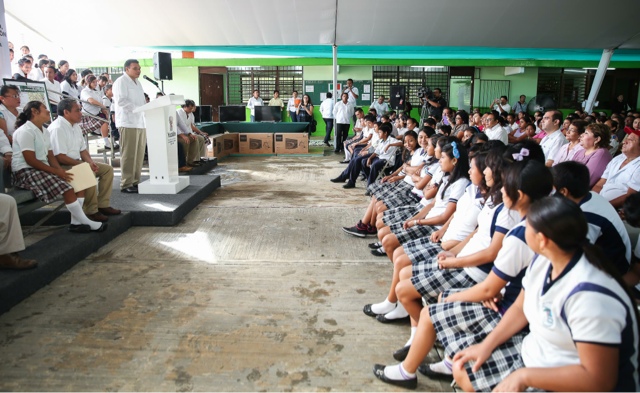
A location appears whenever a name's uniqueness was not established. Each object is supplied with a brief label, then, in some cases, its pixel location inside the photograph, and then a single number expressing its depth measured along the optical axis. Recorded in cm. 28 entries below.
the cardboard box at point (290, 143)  920
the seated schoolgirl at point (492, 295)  153
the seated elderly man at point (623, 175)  306
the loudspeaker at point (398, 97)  1104
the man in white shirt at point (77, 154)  345
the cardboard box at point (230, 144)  859
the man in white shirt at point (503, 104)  1113
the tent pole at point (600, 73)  866
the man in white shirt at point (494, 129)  560
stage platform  252
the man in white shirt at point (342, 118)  948
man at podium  454
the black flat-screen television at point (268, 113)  991
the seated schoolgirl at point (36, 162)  312
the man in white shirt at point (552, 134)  448
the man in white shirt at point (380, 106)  1113
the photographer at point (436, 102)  814
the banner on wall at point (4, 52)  405
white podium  453
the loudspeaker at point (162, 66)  586
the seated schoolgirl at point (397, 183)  371
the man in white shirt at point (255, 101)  1129
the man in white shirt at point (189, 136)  648
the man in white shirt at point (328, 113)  1035
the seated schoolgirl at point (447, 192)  261
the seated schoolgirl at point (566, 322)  108
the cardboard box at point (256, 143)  918
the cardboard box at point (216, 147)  779
